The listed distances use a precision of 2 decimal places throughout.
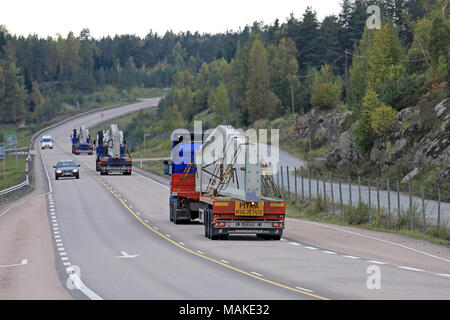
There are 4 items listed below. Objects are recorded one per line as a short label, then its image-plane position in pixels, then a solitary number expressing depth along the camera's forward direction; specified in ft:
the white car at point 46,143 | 412.98
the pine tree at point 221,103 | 409.90
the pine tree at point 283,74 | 390.85
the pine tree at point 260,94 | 380.37
